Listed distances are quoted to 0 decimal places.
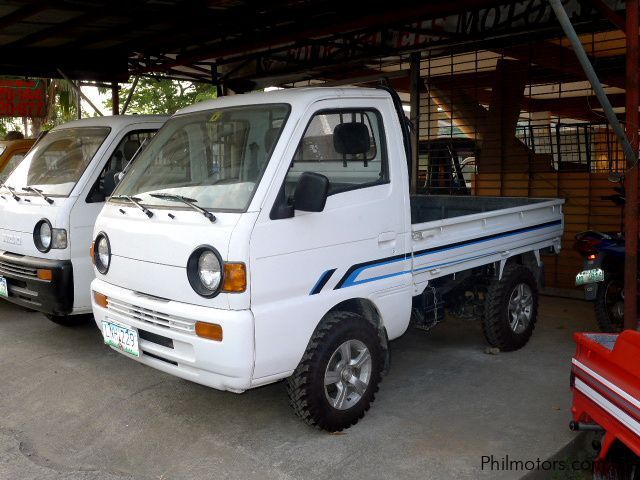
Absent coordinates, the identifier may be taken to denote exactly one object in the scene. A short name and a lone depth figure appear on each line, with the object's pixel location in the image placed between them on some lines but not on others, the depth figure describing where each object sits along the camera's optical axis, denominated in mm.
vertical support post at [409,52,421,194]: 8406
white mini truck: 3367
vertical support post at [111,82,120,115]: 9719
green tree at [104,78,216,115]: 17391
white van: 4996
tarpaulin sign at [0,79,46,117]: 12312
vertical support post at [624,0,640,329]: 4281
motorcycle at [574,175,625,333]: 5328
